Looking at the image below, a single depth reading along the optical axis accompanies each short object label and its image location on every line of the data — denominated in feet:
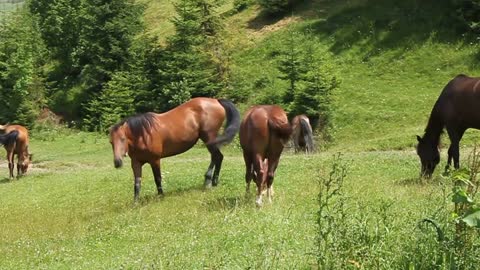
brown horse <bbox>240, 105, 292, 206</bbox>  35.45
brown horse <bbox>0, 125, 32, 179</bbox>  79.56
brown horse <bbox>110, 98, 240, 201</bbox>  44.83
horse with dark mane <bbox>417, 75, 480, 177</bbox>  41.47
